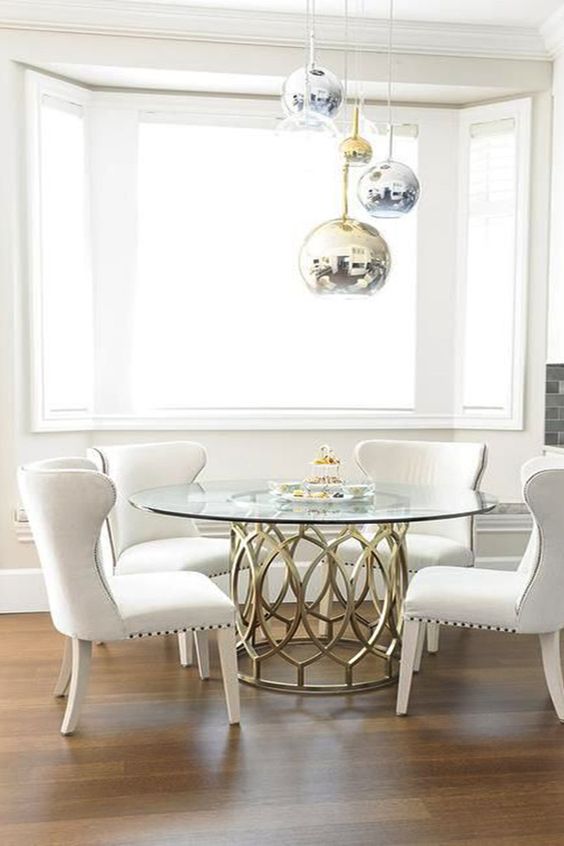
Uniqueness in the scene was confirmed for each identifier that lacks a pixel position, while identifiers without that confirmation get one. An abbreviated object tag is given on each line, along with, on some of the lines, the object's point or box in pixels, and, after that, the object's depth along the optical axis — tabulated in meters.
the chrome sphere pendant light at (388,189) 3.22
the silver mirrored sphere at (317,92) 3.16
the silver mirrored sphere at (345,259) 3.10
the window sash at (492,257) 5.12
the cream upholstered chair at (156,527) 3.83
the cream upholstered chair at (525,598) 3.10
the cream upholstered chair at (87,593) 2.95
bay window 5.04
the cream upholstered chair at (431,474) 3.97
